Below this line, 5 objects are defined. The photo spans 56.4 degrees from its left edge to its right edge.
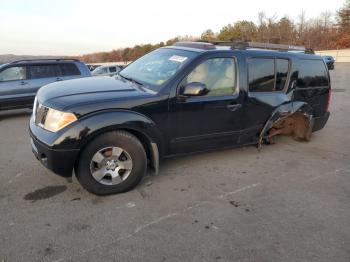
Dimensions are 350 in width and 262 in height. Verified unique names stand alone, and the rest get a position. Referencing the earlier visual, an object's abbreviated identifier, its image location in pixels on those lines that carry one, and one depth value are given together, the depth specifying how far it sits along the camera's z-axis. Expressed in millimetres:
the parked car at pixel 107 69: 20031
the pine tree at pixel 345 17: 56656
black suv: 3617
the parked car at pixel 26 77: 8898
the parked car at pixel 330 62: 25859
